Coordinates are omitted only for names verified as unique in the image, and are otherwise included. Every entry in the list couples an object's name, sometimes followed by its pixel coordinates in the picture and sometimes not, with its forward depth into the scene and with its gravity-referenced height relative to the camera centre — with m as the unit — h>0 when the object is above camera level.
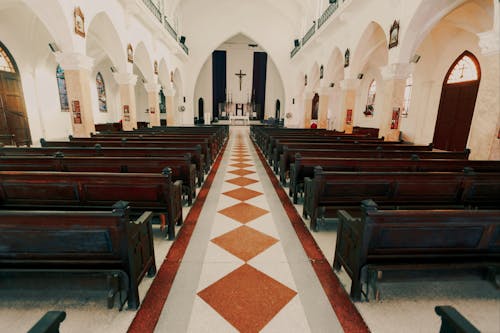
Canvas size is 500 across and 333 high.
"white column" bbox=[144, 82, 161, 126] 12.50 +0.54
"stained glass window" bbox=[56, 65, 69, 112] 12.60 +1.36
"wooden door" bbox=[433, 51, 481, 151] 9.00 +0.82
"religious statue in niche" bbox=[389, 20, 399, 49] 6.48 +2.35
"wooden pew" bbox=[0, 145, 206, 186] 3.91 -0.57
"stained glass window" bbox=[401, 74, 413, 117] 12.04 +1.30
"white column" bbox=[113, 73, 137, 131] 9.29 +0.74
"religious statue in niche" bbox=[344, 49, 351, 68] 9.64 +2.56
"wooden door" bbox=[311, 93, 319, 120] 23.70 +1.33
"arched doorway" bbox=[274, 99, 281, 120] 26.67 +1.12
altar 24.56 +0.01
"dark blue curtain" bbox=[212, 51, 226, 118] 25.80 +4.37
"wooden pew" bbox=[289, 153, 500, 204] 3.44 -0.59
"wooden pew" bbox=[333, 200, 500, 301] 1.74 -0.89
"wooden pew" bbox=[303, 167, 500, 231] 2.78 -0.78
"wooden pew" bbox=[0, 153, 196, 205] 3.25 -0.63
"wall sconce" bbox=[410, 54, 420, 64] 6.97 +1.91
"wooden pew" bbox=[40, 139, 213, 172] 4.70 -0.53
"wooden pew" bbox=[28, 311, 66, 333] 0.76 -0.67
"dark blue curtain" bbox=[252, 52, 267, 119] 26.16 +4.12
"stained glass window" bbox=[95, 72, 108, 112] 16.88 +1.65
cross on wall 25.40 +4.63
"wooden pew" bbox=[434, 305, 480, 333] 0.80 -0.67
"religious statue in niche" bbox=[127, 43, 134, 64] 9.02 +2.36
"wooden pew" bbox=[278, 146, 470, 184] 4.07 -0.54
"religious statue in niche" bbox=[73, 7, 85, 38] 5.98 +2.33
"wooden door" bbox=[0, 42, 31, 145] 9.60 +0.37
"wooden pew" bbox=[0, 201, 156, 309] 1.58 -0.87
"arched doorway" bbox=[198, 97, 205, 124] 25.96 +1.09
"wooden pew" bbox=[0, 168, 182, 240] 2.48 -0.78
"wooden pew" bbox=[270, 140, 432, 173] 4.87 -0.50
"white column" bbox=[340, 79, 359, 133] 9.88 +1.04
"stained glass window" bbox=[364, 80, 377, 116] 15.64 +1.44
